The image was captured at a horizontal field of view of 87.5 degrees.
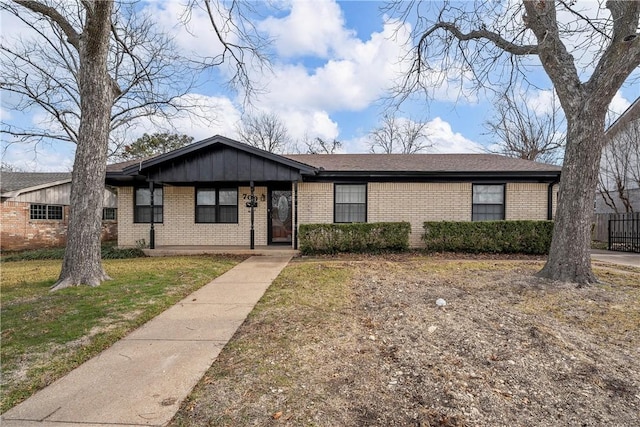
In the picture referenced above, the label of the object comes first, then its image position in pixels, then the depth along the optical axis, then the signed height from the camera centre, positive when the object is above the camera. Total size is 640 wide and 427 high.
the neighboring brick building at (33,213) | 14.70 -0.24
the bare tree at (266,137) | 32.41 +7.09
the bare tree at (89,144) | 6.25 +1.24
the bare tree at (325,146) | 33.84 +6.55
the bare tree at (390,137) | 31.97 +7.22
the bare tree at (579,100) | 5.88 +2.11
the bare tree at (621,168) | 15.73 +2.24
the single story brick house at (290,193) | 11.09 +0.64
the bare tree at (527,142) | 24.67 +5.42
